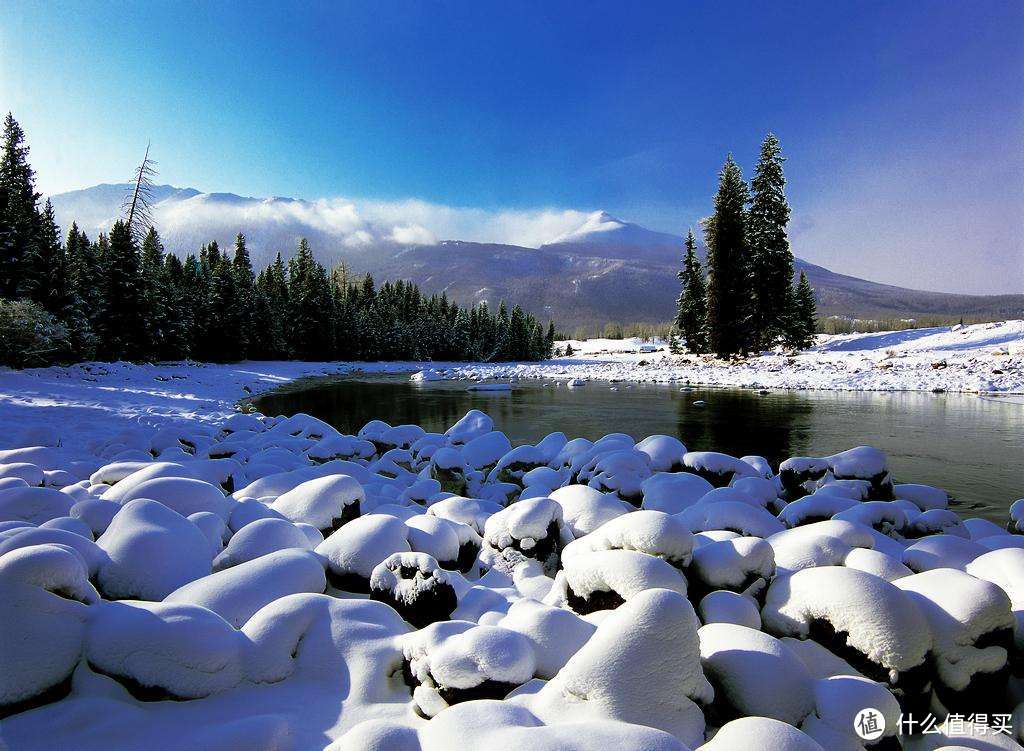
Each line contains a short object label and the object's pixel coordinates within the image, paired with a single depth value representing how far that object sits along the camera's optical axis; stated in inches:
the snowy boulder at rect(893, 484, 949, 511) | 253.6
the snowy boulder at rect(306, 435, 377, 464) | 345.1
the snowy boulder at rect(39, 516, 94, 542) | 141.2
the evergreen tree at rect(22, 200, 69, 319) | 804.0
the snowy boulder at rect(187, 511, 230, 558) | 155.3
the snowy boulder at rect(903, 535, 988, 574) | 151.8
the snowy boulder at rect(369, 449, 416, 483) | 324.8
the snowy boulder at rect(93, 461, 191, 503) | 181.5
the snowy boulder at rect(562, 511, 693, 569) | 133.4
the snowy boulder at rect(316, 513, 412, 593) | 139.1
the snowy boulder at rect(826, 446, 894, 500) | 268.4
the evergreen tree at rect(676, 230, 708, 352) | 1598.2
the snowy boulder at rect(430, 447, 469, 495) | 313.8
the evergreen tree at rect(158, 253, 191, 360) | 1133.1
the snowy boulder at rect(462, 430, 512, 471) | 341.4
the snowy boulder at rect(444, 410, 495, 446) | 395.5
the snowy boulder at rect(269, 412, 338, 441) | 394.9
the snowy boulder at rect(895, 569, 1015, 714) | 105.1
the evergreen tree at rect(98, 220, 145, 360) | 971.9
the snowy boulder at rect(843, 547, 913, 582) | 130.6
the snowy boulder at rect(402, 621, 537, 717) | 92.0
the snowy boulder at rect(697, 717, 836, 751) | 72.9
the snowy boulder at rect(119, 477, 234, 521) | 172.9
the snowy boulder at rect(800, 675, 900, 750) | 89.7
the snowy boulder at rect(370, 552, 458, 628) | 123.3
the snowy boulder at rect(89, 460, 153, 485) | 216.8
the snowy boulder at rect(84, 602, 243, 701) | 88.4
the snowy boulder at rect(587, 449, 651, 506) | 255.9
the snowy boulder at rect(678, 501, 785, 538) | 174.4
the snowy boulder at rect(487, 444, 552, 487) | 323.6
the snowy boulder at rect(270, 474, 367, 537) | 186.9
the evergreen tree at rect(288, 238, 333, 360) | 1743.4
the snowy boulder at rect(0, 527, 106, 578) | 112.9
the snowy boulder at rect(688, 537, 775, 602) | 130.4
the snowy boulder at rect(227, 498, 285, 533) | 174.8
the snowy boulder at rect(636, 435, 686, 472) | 302.7
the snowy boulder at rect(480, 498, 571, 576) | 171.3
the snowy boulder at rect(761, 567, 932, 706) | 102.3
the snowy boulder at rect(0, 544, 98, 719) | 83.1
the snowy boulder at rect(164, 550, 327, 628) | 113.0
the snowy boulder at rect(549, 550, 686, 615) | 120.6
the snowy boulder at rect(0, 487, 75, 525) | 154.9
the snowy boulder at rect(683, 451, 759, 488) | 290.0
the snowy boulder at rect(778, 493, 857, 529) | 210.2
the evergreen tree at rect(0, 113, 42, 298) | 793.6
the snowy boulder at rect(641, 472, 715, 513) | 226.8
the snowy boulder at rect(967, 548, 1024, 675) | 128.4
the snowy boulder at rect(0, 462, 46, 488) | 201.0
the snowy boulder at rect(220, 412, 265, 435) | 428.8
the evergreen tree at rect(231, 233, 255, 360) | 1427.2
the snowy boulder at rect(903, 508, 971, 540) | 204.4
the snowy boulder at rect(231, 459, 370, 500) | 227.3
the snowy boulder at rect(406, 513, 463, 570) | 159.6
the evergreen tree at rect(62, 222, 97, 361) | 791.2
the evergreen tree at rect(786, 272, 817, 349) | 1382.9
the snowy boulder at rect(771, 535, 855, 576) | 139.7
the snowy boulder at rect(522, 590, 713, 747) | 85.0
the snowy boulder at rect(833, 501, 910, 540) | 201.6
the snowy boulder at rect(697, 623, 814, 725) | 91.1
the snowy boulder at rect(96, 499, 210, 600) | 121.7
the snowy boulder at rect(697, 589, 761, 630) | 119.5
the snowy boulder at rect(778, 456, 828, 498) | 279.1
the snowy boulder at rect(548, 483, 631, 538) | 183.8
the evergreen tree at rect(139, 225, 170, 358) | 1016.2
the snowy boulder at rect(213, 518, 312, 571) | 142.9
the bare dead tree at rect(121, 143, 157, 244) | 1010.7
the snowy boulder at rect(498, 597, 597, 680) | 101.3
